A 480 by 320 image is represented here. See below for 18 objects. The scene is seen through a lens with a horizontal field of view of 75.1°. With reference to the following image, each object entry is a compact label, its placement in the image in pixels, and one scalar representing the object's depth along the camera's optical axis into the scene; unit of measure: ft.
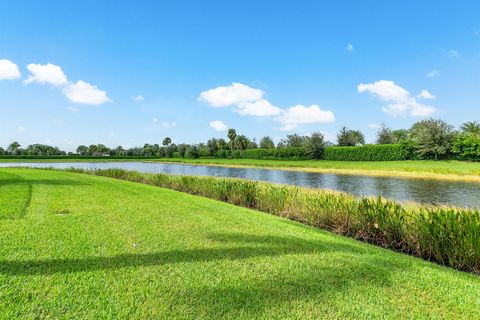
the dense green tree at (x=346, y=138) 211.00
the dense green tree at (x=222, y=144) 329.97
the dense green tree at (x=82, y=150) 411.19
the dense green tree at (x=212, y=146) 321.73
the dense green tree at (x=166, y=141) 435.53
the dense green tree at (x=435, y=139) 137.39
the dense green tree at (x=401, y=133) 267.16
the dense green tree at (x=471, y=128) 187.73
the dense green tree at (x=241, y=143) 325.83
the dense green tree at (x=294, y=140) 255.29
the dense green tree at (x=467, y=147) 124.88
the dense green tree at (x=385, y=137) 208.13
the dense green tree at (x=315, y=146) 188.90
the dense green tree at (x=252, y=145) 349.00
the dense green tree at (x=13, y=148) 317.67
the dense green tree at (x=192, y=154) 302.25
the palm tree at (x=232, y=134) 339.36
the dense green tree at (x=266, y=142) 344.08
